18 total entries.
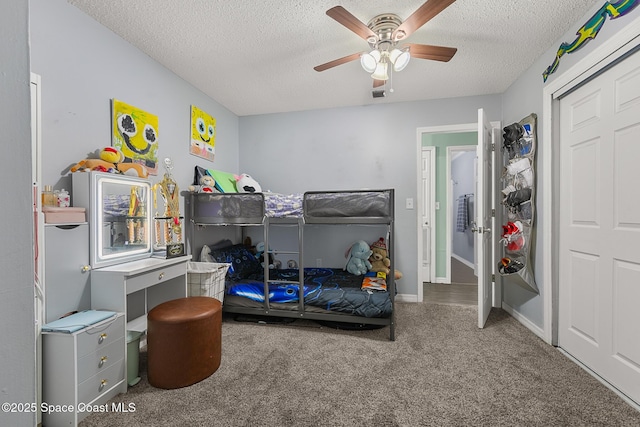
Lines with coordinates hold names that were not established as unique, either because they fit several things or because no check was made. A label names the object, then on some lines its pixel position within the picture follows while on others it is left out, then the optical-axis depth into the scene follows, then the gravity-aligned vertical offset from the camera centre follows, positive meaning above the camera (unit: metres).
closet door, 1.57 -0.10
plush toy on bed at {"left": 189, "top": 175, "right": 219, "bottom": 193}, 2.79 +0.27
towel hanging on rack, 5.89 -0.07
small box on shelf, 1.51 -0.01
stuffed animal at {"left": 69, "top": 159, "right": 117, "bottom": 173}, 1.76 +0.30
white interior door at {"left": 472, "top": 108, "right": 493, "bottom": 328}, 2.49 -0.08
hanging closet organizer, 2.47 +0.08
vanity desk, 1.70 -0.48
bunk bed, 2.44 -0.44
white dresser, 1.38 -0.82
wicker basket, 2.44 -0.61
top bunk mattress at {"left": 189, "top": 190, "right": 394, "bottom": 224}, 2.45 +0.05
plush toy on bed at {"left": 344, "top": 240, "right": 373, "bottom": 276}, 3.16 -0.55
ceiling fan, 1.66 +1.12
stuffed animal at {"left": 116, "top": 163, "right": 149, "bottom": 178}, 1.95 +0.31
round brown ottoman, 1.69 -0.83
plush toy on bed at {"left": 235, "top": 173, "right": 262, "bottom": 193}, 3.29 +0.32
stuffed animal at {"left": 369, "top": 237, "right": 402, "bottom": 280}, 3.23 -0.57
